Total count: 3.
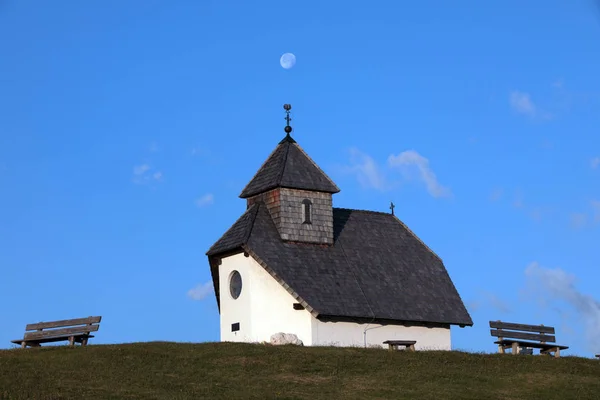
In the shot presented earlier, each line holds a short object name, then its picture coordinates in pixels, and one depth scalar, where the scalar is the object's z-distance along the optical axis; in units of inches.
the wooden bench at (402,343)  1765.5
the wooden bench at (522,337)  1822.1
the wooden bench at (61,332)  1694.1
